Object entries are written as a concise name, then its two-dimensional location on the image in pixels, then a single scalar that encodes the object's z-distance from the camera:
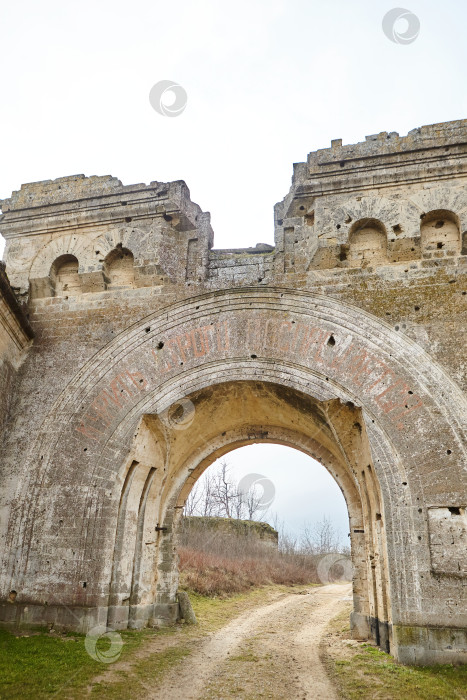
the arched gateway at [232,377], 6.38
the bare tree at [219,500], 27.48
